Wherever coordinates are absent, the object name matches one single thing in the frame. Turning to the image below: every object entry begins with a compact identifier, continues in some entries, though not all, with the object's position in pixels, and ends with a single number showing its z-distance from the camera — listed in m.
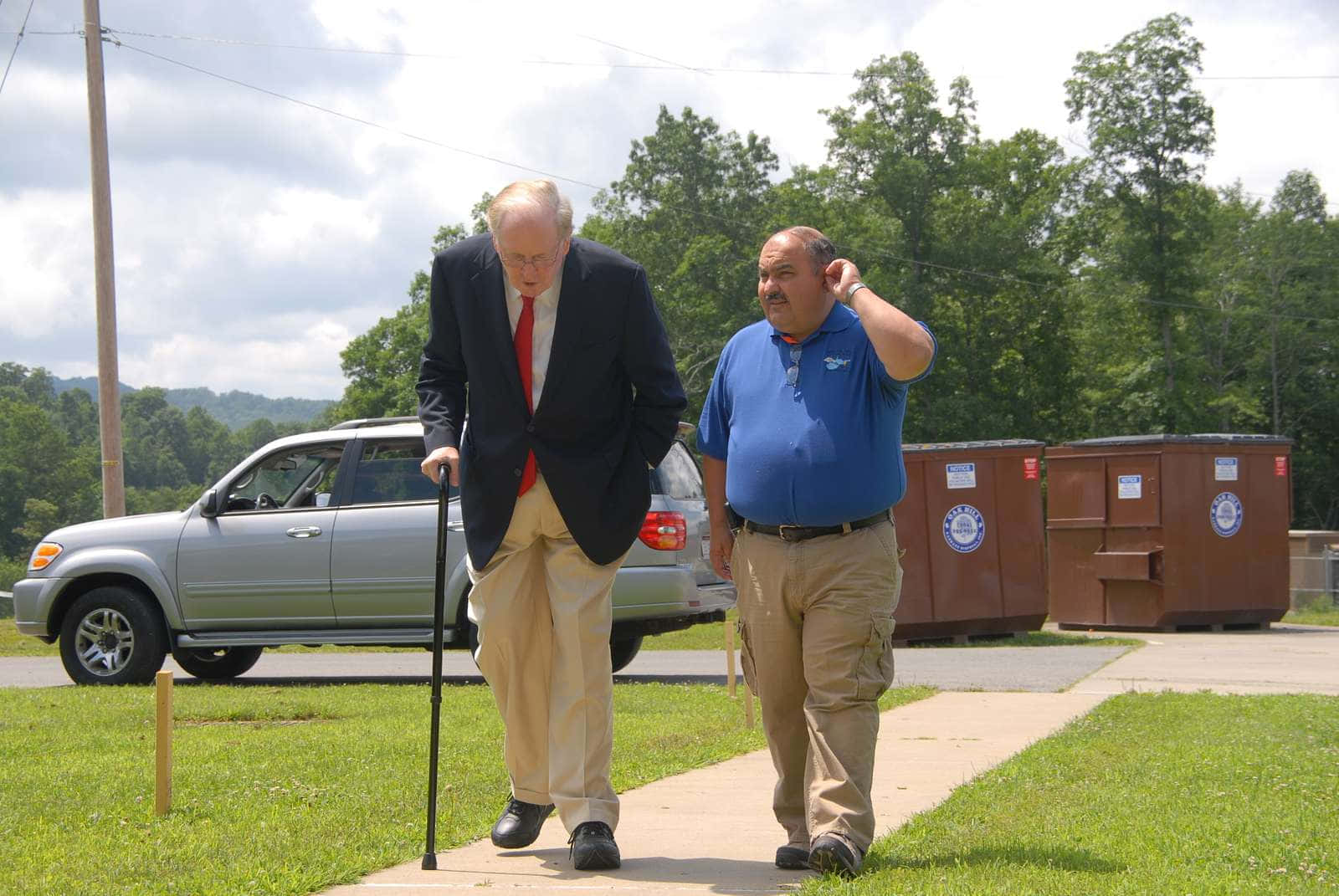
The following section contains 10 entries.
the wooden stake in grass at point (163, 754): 5.51
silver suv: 11.12
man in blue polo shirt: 4.54
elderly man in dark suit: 4.85
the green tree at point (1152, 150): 46.97
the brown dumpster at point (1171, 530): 17.50
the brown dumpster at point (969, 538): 16.08
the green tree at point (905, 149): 49.78
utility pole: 17.05
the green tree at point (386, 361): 70.75
